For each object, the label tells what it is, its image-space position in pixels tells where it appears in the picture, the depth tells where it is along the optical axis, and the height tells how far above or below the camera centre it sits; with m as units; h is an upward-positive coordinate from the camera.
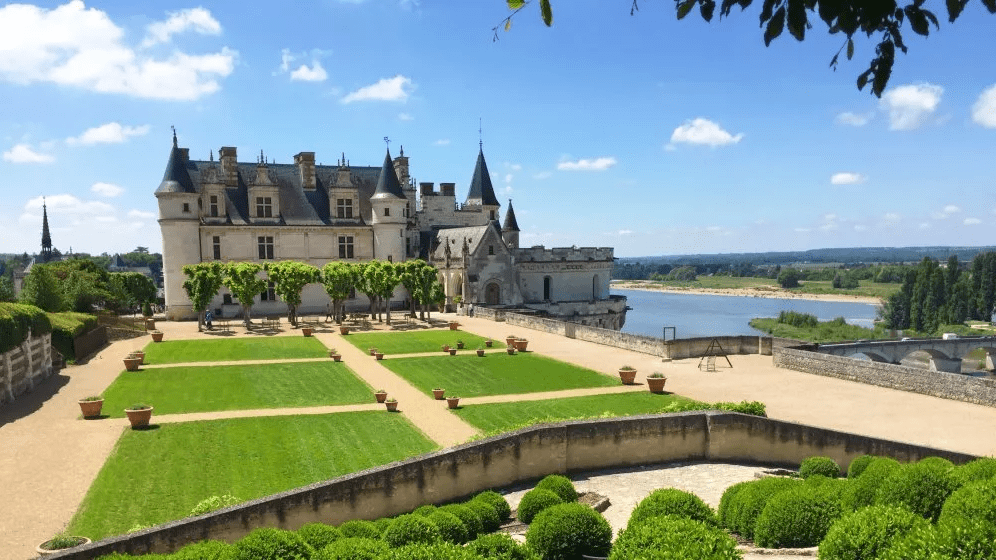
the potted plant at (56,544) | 10.79 -4.33
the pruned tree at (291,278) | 43.22 -0.44
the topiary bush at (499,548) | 7.99 -3.42
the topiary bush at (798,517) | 9.25 -3.67
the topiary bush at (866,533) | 7.06 -2.98
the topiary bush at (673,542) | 7.13 -3.12
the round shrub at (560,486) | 12.84 -4.31
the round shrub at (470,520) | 11.05 -4.22
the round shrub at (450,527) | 10.09 -3.97
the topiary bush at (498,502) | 12.51 -4.46
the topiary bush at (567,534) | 9.47 -3.87
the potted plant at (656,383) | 23.95 -4.36
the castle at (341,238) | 50.62 +2.68
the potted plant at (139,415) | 19.19 -4.02
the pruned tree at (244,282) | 41.91 -0.62
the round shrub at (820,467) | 14.65 -4.65
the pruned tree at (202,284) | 40.91 -0.60
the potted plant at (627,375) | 25.50 -4.33
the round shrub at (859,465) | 13.56 -4.28
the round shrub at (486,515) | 11.71 -4.39
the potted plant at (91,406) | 20.38 -3.94
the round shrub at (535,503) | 11.76 -4.22
